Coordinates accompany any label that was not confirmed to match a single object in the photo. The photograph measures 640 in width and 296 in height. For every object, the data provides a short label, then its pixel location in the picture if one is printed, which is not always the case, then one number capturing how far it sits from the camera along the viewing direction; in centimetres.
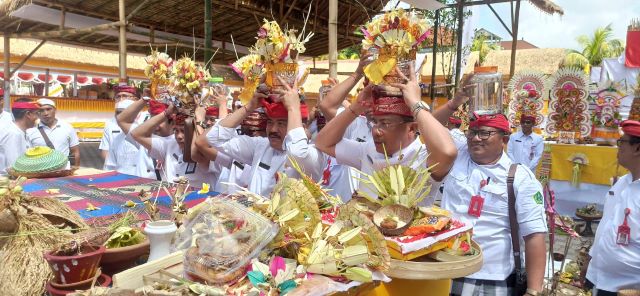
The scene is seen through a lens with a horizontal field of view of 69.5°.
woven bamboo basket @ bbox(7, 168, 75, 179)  407
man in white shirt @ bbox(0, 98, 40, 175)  567
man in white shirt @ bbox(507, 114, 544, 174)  839
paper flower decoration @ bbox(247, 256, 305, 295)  145
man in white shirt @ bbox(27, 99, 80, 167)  634
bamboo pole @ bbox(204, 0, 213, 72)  631
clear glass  304
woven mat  285
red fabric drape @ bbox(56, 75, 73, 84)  2084
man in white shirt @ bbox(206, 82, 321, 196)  297
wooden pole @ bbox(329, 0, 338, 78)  548
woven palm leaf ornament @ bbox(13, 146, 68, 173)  411
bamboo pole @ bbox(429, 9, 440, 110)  1067
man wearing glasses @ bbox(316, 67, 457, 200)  237
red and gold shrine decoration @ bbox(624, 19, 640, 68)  1103
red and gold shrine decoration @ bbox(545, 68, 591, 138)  852
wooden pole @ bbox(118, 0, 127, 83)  692
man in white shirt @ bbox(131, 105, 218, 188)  441
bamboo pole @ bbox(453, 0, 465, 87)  1005
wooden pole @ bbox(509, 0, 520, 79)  1061
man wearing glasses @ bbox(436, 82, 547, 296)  281
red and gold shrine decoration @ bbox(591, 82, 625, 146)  920
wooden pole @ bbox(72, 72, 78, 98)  1648
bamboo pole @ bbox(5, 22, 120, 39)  699
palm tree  2778
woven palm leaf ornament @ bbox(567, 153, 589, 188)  900
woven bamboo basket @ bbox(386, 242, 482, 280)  170
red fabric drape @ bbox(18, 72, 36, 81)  2238
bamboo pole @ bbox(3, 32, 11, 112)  920
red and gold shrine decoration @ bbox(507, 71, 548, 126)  802
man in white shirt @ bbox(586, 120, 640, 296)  323
